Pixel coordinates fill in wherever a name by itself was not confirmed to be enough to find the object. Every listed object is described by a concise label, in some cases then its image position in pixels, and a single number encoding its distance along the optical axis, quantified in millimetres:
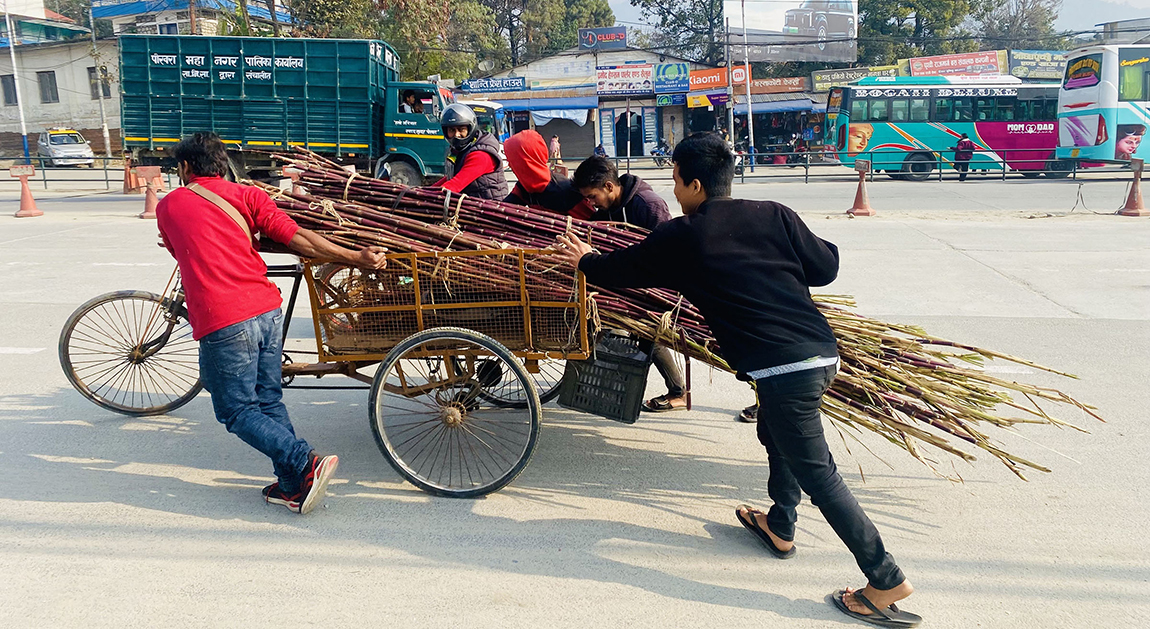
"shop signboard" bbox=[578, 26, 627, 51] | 36844
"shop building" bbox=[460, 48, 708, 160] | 35594
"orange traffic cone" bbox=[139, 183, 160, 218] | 14186
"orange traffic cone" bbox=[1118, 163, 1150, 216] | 12699
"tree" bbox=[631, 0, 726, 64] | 42781
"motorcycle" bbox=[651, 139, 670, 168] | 28992
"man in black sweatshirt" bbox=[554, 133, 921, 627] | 2768
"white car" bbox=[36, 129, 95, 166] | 31492
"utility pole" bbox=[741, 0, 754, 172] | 29497
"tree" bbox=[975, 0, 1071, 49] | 44434
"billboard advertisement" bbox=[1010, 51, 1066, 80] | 37375
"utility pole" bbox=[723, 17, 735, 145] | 29750
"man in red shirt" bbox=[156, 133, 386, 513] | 3393
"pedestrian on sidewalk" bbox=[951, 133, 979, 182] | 22875
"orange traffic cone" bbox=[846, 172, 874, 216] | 13727
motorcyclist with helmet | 5215
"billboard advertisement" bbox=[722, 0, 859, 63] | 38125
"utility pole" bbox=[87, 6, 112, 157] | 29461
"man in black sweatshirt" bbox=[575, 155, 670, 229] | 4426
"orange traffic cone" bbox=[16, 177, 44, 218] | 14664
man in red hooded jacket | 4730
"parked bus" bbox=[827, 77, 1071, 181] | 25109
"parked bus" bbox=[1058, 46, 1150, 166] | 21453
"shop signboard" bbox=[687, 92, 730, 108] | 35188
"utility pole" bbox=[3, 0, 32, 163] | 33344
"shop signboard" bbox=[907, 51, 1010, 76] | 36250
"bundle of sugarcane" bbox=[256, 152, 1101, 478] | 3475
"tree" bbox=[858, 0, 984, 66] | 38938
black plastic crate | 3645
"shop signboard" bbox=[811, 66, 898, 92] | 36638
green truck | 17344
